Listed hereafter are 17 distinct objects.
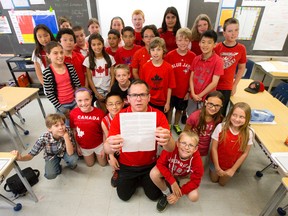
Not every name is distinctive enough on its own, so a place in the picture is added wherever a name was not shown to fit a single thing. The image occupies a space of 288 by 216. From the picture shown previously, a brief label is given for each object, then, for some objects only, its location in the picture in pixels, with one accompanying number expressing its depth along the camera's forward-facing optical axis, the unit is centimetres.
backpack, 200
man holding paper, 128
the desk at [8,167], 144
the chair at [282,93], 283
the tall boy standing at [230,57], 230
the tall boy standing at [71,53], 244
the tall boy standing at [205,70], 215
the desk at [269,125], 169
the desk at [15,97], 237
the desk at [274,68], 339
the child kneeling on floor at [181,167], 166
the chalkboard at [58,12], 360
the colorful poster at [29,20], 373
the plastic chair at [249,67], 363
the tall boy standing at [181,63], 231
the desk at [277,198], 135
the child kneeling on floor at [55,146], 201
